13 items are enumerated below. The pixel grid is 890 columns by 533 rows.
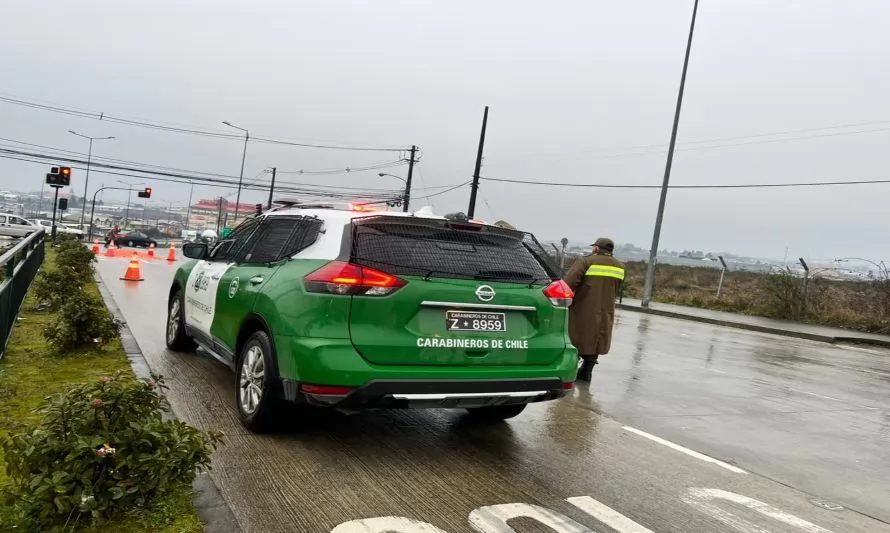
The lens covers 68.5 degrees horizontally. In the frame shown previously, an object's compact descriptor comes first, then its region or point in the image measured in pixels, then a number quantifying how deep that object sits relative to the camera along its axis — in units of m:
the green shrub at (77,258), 12.75
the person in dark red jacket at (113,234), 39.00
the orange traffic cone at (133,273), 15.77
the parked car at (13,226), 34.88
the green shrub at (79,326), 6.51
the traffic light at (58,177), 30.11
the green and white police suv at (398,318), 4.04
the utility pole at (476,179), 30.56
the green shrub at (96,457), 2.85
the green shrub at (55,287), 9.13
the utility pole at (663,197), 23.08
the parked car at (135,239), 46.62
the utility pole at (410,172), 44.44
